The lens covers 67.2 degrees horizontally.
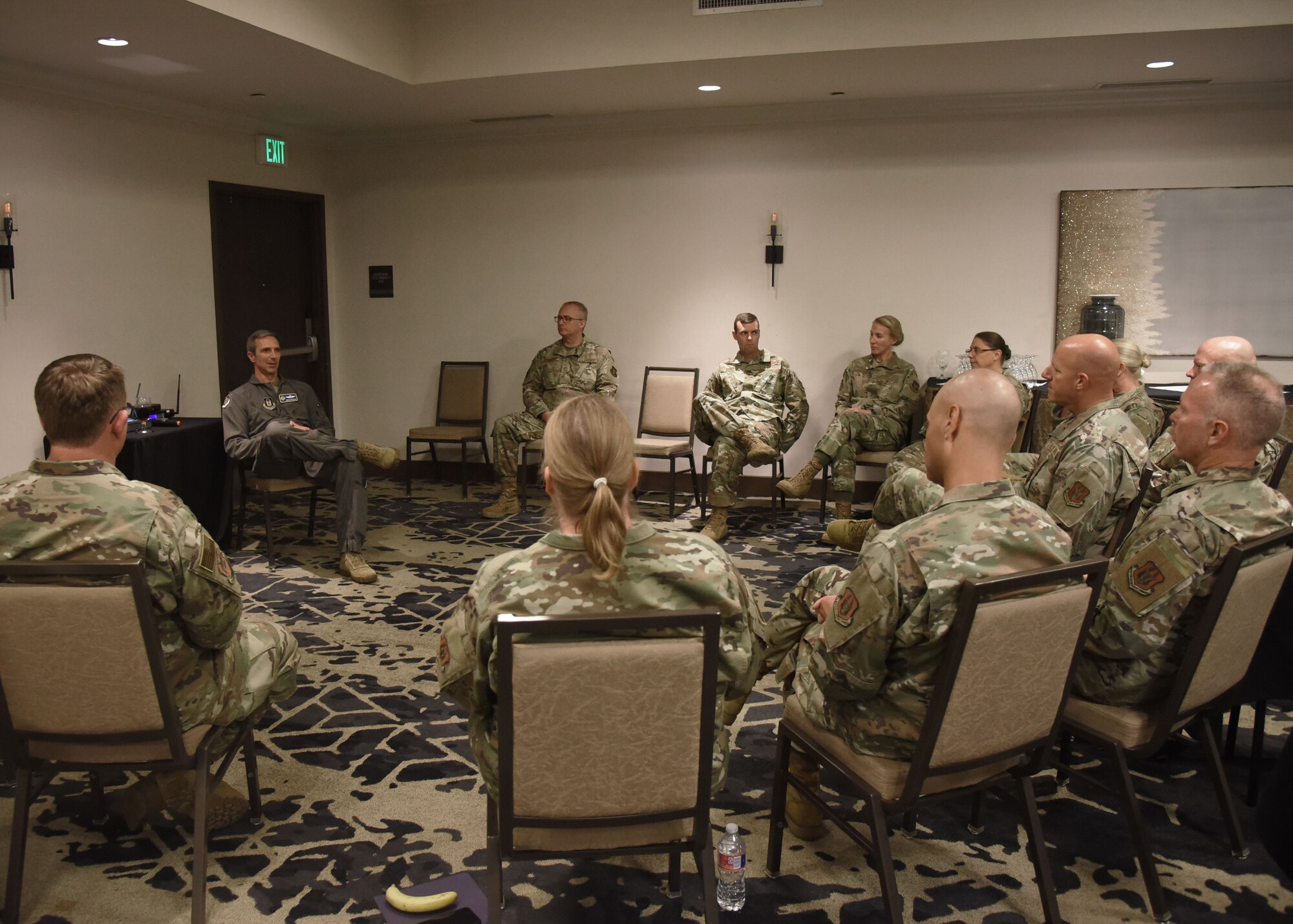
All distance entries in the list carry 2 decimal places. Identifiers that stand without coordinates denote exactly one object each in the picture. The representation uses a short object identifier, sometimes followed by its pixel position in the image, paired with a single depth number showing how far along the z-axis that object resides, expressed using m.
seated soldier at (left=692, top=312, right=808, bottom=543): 6.03
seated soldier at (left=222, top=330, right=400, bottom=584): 5.04
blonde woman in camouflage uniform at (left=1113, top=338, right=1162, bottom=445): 3.85
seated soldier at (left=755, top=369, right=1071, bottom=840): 1.89
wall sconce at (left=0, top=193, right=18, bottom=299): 5.05
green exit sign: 6.83
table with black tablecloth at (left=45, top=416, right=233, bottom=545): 4.79
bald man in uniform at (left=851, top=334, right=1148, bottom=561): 2.95
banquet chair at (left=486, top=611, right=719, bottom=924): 1.64
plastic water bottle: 2.26
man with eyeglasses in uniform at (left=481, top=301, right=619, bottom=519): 6.61
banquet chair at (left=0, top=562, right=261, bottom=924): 1.95
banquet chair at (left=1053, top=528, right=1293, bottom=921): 2.16
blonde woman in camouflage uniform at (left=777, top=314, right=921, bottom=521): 6.02
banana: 2.22
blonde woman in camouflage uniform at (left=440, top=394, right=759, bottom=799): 1.73
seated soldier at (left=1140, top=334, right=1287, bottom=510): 3.42
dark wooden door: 6.73
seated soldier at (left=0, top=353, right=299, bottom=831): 2.12
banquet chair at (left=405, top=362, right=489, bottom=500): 7.32
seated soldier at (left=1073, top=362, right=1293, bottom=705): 2.21
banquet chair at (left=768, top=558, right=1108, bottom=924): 1.82
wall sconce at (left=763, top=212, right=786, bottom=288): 6.76
